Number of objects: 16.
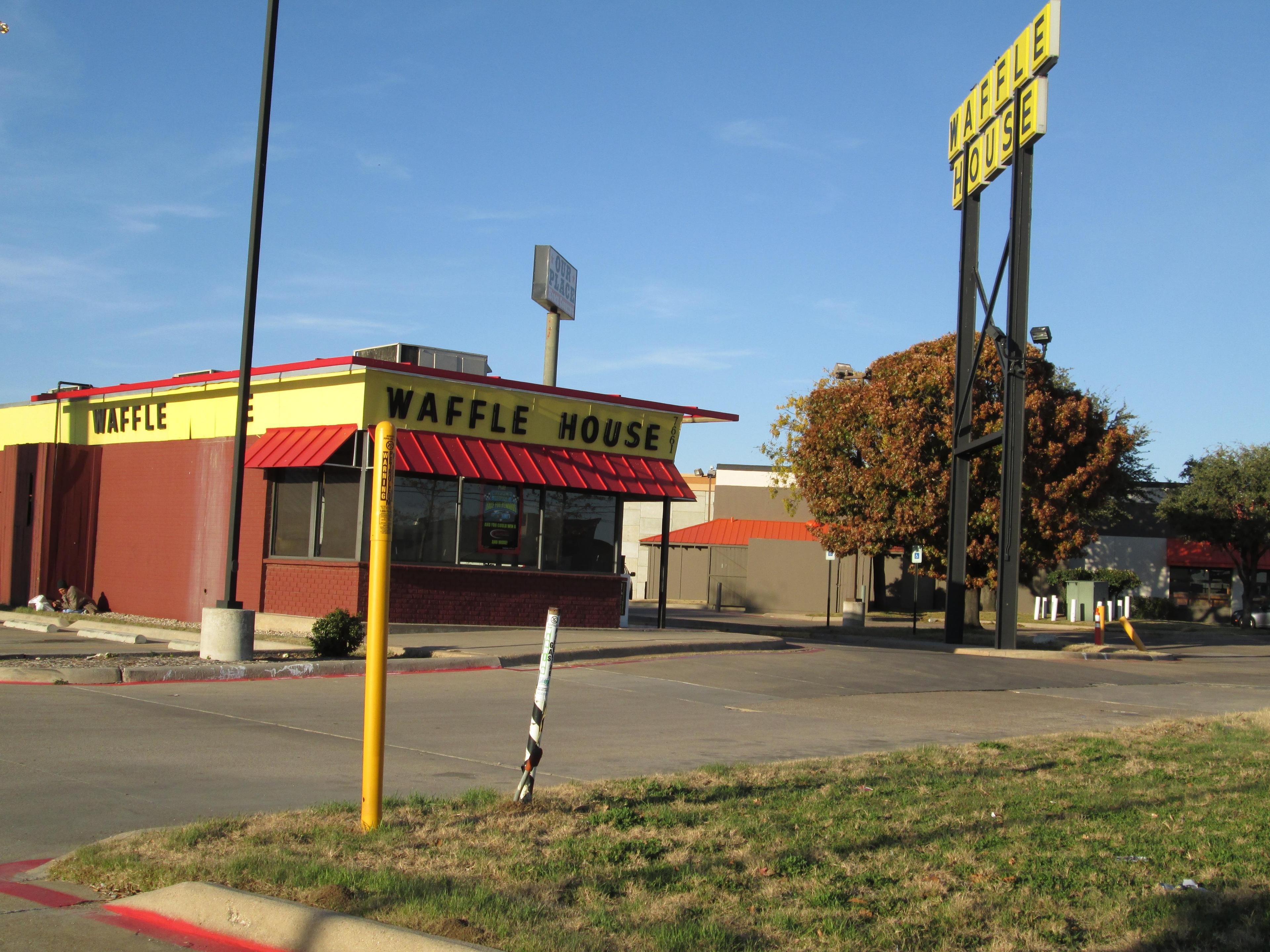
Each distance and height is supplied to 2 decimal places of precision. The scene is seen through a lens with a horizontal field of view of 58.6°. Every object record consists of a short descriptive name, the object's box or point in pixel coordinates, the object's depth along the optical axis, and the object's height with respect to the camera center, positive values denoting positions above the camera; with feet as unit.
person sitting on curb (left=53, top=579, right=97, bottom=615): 77.66 -5.14
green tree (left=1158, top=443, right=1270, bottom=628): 150.51 +9.76
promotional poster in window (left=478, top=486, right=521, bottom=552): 69.72 +1.61
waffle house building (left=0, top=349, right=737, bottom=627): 65.92 +2.97
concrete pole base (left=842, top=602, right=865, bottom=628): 123.85 -5.71
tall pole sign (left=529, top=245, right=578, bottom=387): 85.92 +19.75
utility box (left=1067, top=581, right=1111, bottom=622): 136.26 -2.93
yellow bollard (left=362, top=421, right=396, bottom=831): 19.80 -2.23
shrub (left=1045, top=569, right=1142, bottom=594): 157.79 -0.59
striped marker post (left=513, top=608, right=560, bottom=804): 21.83 -3.30
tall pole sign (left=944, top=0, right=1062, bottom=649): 79.61 +22.61
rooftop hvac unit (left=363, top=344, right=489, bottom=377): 76.38 +12.71
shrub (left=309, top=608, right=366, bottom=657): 50.98 -4.37
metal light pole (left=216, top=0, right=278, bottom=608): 48.29 +9.78
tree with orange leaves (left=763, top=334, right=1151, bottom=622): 105.50 +10.06
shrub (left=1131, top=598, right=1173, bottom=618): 162.50 -4.66
